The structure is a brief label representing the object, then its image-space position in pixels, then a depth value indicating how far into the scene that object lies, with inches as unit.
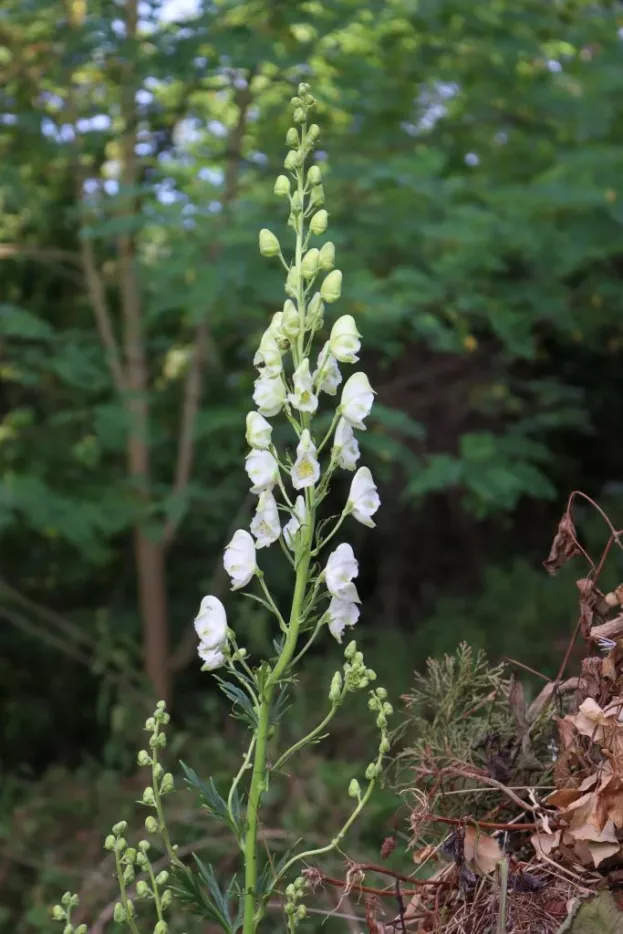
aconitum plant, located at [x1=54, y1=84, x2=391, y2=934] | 51.3
